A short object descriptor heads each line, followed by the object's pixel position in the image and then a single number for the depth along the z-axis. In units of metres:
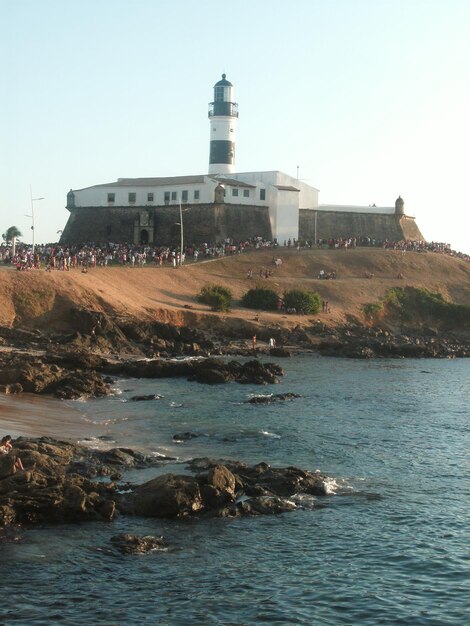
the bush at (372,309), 69.50
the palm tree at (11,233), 98.41
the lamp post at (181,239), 73.19
